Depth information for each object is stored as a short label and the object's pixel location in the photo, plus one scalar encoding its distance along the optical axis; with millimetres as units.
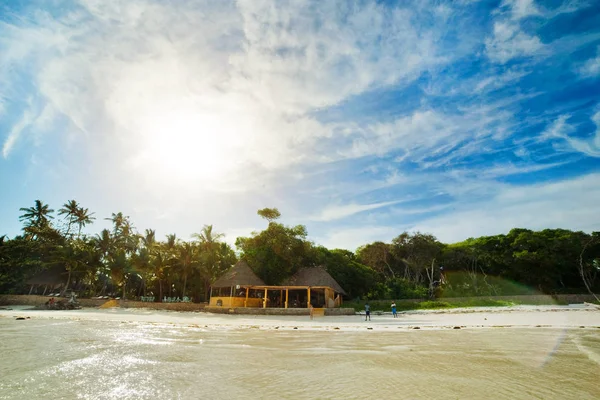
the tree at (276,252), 28688
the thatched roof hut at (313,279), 27016
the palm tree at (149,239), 38603
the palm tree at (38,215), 42884
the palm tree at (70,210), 44406
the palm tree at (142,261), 33969
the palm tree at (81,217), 45219
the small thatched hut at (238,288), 26312
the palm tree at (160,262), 32812
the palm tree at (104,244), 38281
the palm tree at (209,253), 32406
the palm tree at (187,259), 32031
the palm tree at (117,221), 46344
